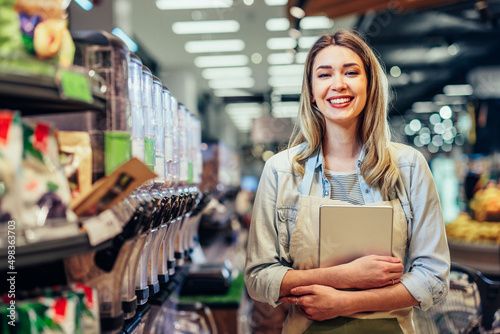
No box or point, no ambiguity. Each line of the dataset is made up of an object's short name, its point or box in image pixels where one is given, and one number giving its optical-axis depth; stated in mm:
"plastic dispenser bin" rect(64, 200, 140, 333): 1180
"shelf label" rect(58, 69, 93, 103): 986
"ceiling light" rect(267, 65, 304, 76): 10227
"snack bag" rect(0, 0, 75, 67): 933
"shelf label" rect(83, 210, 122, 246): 1029
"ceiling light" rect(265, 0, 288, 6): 6574
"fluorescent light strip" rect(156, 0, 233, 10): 6306
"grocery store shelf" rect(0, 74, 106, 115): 896
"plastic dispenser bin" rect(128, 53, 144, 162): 1405
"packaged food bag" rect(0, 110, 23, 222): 896
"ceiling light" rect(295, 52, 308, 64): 9289
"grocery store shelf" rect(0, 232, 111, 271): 873
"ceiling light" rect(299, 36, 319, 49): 8242
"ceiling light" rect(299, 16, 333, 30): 7304
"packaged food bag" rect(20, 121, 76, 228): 939
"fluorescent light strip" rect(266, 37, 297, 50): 8281
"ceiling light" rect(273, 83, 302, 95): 12716
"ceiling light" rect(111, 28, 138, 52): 3988
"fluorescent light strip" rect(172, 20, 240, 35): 7254
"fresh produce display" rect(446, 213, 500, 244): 3709
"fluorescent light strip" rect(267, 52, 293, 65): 9203
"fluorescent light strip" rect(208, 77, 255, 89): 11248
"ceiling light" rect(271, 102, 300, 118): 15253
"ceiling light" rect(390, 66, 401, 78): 10816
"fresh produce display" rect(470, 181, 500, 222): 3810
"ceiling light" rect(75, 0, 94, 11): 3585
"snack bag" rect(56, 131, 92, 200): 1155
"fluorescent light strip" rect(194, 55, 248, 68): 9227
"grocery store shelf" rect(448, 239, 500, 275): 3521
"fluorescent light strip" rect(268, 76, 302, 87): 11453
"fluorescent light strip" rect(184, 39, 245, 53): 8219
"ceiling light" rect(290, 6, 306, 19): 5015
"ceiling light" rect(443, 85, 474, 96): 13139
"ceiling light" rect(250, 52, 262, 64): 9016
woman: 1589
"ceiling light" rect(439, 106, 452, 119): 15992
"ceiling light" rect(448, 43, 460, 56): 9759
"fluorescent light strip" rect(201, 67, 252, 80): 10188
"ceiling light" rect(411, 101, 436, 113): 15944
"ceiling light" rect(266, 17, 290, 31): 7309
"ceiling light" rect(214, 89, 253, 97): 12453
